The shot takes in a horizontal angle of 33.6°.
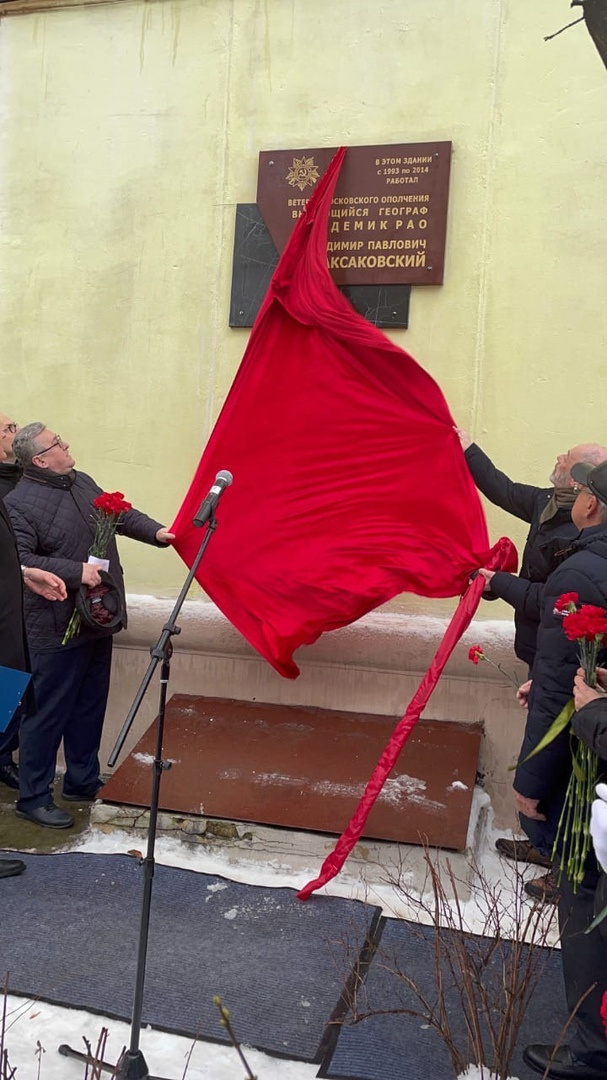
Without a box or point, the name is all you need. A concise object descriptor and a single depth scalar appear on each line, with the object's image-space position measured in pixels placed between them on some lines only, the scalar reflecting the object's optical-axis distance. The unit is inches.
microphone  124.1
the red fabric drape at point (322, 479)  181.3
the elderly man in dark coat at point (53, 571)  194.1
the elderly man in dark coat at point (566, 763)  112.3
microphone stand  106.0
